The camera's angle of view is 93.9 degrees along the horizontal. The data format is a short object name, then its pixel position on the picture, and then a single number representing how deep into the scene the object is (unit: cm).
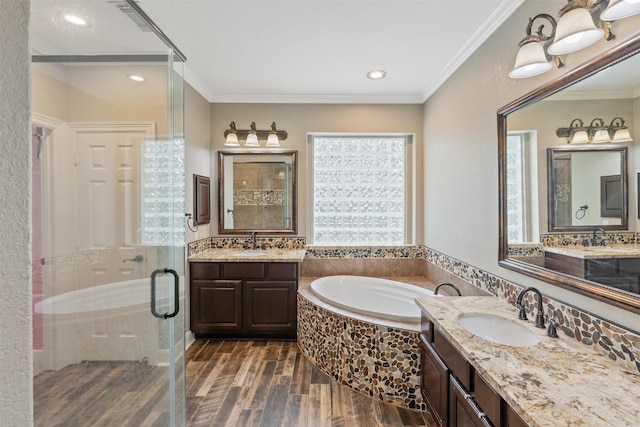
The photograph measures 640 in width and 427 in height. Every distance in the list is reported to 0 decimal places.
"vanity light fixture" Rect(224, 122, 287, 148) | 353
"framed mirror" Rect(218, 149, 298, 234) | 370
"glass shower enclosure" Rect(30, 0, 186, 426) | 121
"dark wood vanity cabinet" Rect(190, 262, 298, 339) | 314
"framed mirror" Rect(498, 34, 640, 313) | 124
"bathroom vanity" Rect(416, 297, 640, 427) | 94
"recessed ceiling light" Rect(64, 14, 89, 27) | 124
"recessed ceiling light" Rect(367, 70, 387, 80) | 296
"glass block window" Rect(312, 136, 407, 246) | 376
